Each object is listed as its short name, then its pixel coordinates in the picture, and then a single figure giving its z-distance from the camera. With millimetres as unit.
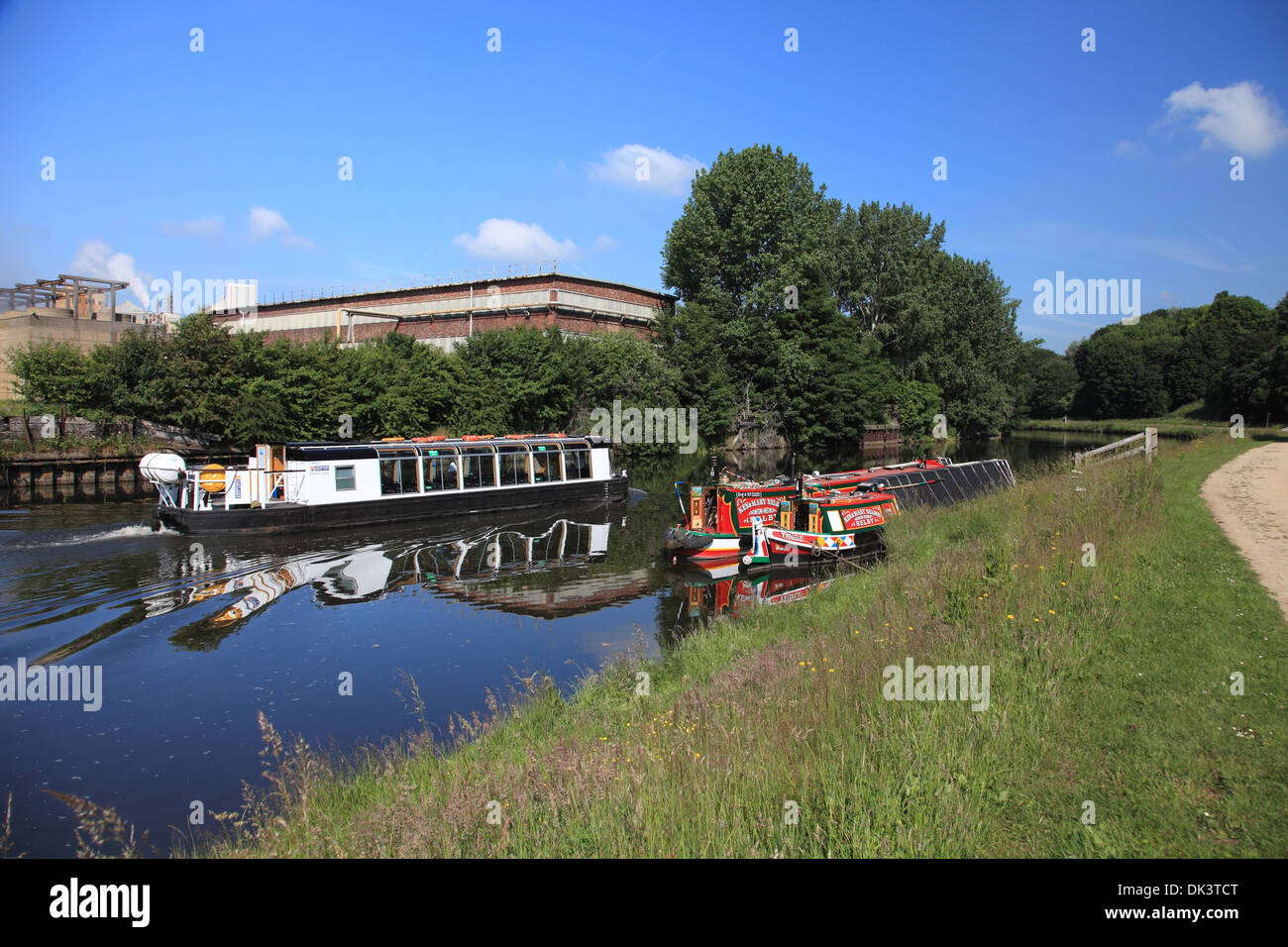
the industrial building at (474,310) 63312
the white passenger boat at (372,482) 26047
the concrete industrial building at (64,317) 49344
